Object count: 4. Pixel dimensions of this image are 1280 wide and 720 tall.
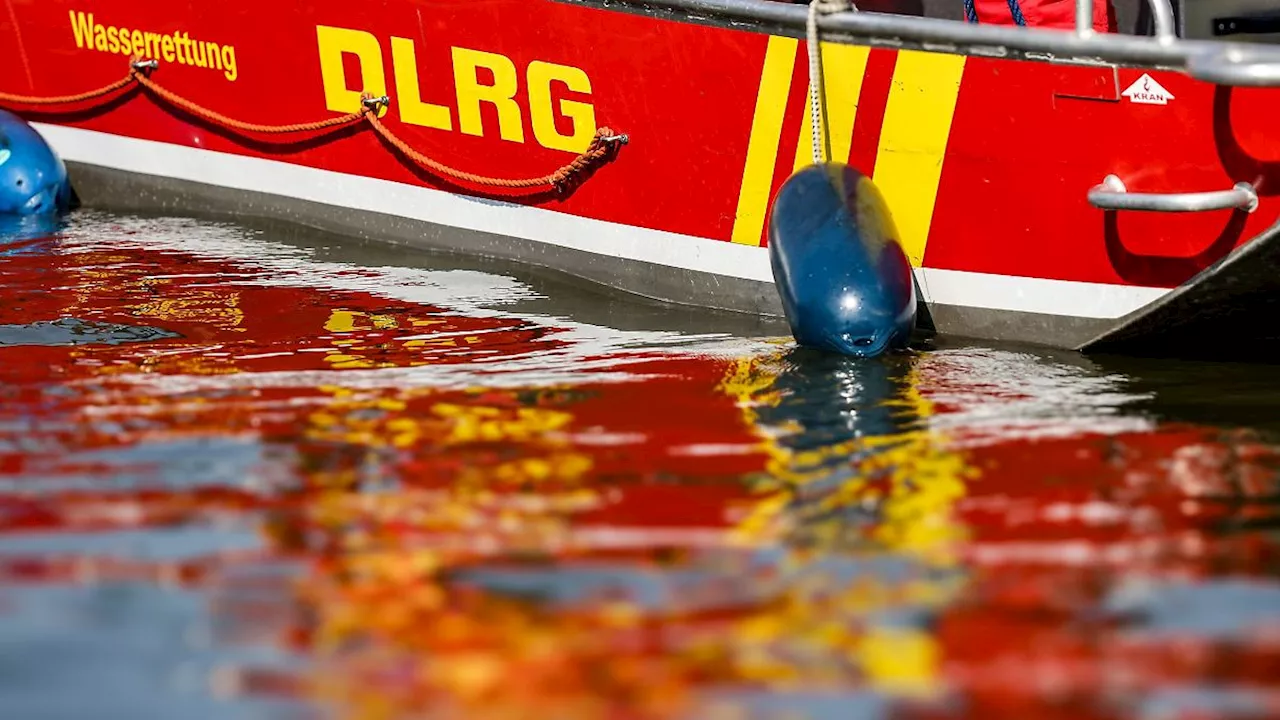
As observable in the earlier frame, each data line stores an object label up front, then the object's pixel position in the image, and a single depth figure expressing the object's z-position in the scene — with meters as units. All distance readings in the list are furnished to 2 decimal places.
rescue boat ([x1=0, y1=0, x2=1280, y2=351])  10.83
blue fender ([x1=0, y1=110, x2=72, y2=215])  16.56
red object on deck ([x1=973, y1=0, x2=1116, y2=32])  12.04
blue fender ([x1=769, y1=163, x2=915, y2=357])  11.15
